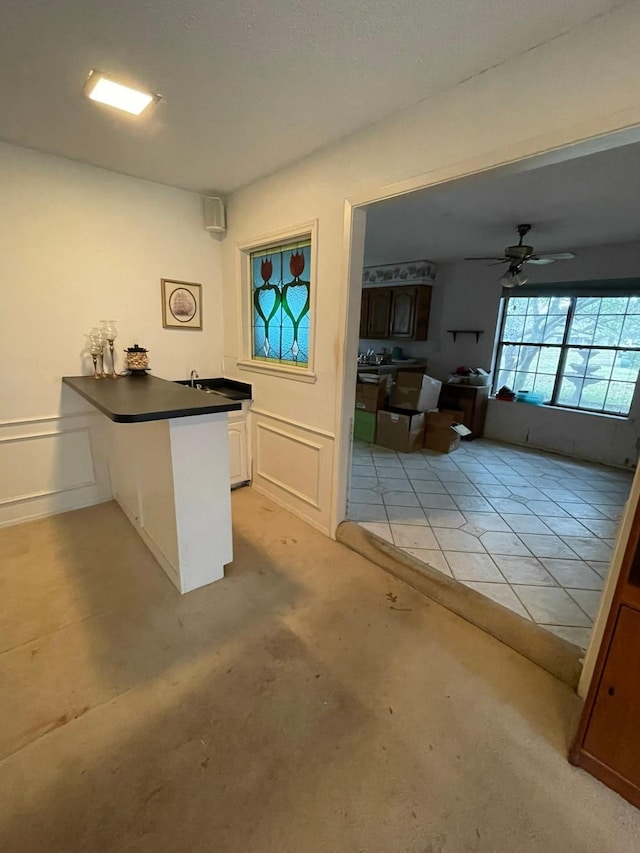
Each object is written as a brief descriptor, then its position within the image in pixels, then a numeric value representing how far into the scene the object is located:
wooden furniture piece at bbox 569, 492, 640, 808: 1.12
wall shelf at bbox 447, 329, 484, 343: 5.14
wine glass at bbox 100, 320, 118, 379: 2.69
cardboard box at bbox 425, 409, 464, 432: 4.35
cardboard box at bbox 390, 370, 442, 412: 4.36
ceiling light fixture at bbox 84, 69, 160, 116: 1.64
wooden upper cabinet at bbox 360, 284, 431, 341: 5.47
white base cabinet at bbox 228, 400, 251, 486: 3.16
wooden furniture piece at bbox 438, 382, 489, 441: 4.94
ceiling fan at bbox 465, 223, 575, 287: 3.41
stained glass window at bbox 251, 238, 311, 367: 2.64
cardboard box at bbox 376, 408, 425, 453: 4.30
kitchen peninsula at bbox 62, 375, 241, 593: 1.80
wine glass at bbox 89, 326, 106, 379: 2.66
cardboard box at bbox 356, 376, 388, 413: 4.55
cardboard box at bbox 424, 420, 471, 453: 4.39
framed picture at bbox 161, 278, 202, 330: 3.00
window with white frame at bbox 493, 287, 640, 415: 4.18
